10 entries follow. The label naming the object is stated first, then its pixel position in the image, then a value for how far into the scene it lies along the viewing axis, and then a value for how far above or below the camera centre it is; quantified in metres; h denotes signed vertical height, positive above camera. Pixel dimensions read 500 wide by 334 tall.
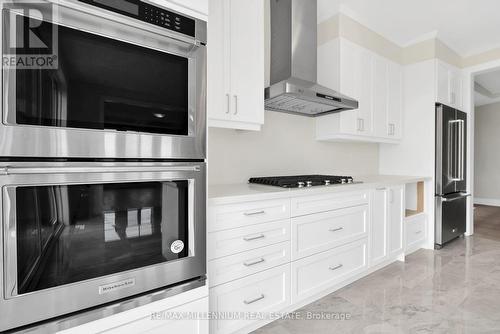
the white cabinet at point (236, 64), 1.66 +0.69
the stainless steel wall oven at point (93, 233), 0.81 -0.26
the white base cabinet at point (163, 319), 0.98 -0.64
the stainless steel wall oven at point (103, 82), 0.80 +0.30
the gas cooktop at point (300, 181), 1.87 -0.12
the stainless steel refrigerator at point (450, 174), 3.17 -0.11
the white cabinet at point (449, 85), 3.22 +1.06
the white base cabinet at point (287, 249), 1.47 -0.58
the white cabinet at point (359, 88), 2.64 +0.85
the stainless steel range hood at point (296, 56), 2.14 +0.96
